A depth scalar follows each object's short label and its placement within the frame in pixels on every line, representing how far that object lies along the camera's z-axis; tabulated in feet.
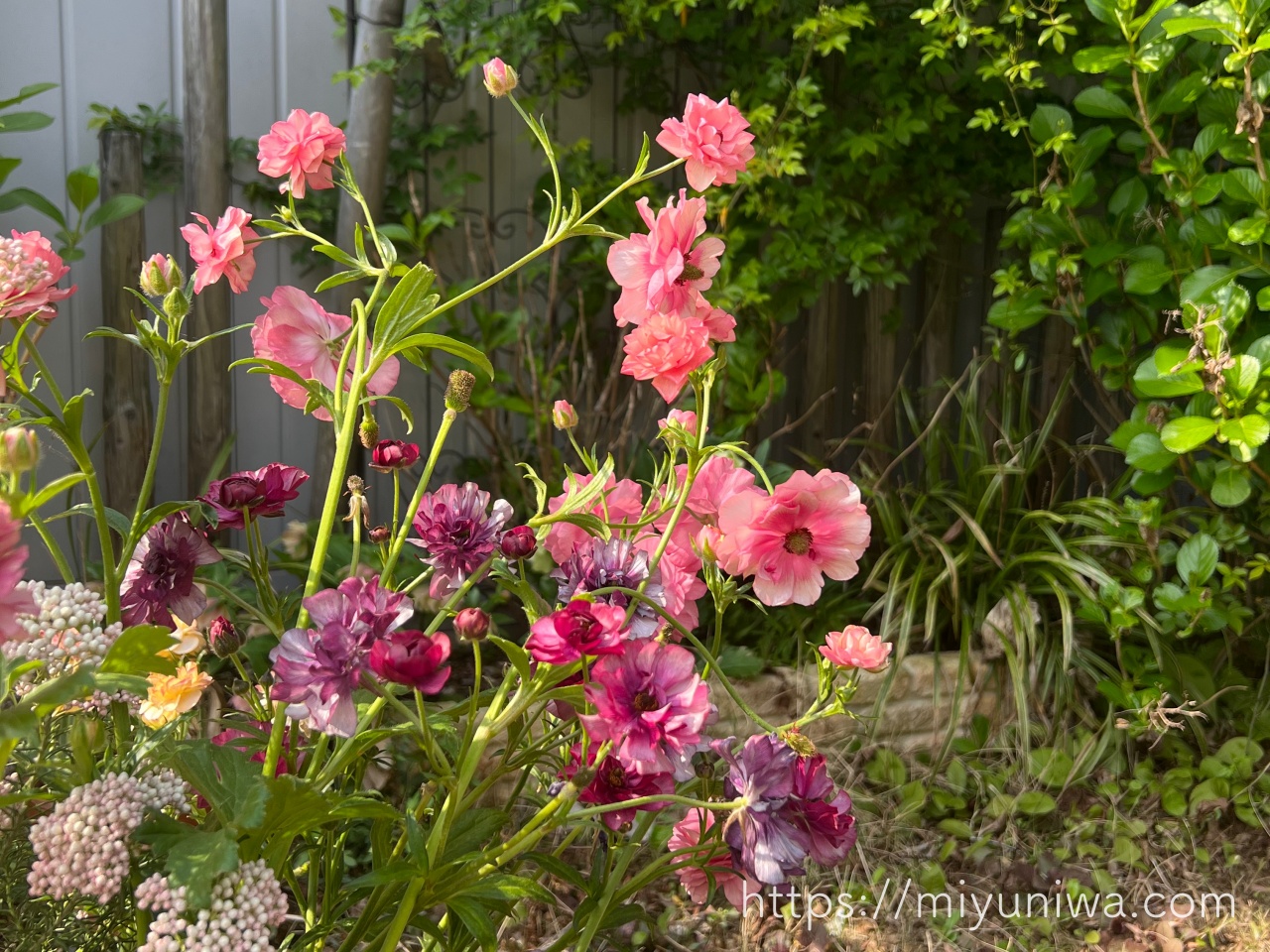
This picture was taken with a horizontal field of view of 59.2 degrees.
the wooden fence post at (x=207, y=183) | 6.75
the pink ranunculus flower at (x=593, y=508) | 2.24
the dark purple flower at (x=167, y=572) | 2.02
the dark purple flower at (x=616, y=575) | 1.91
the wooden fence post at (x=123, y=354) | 6.80
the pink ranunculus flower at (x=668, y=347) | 2.04
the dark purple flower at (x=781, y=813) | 1.82
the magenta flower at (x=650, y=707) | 1.66
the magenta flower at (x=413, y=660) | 1.50
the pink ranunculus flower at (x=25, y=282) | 1.73
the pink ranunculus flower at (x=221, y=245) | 2.11
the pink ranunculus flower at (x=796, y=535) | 1.98
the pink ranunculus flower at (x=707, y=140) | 2.16
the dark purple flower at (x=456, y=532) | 2.14
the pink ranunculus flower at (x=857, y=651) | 2.14
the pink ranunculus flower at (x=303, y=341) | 2.12
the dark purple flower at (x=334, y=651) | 1.59
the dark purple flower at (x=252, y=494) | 2.09
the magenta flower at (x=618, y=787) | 1.86
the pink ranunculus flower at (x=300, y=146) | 2.23
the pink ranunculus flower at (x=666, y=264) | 2.07
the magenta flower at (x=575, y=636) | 1.61
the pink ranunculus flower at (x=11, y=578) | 1.11
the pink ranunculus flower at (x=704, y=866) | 2.20
